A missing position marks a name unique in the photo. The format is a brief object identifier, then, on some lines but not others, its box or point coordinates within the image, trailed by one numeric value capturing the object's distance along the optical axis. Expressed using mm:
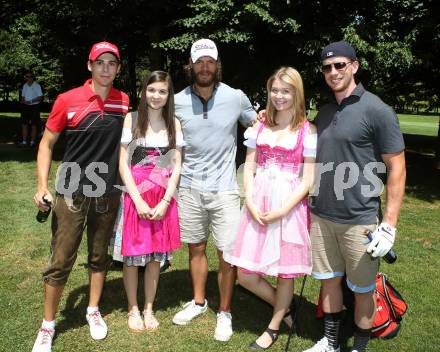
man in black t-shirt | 3014
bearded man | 3781
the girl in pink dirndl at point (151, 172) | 3598
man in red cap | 3404
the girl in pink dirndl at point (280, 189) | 3379
